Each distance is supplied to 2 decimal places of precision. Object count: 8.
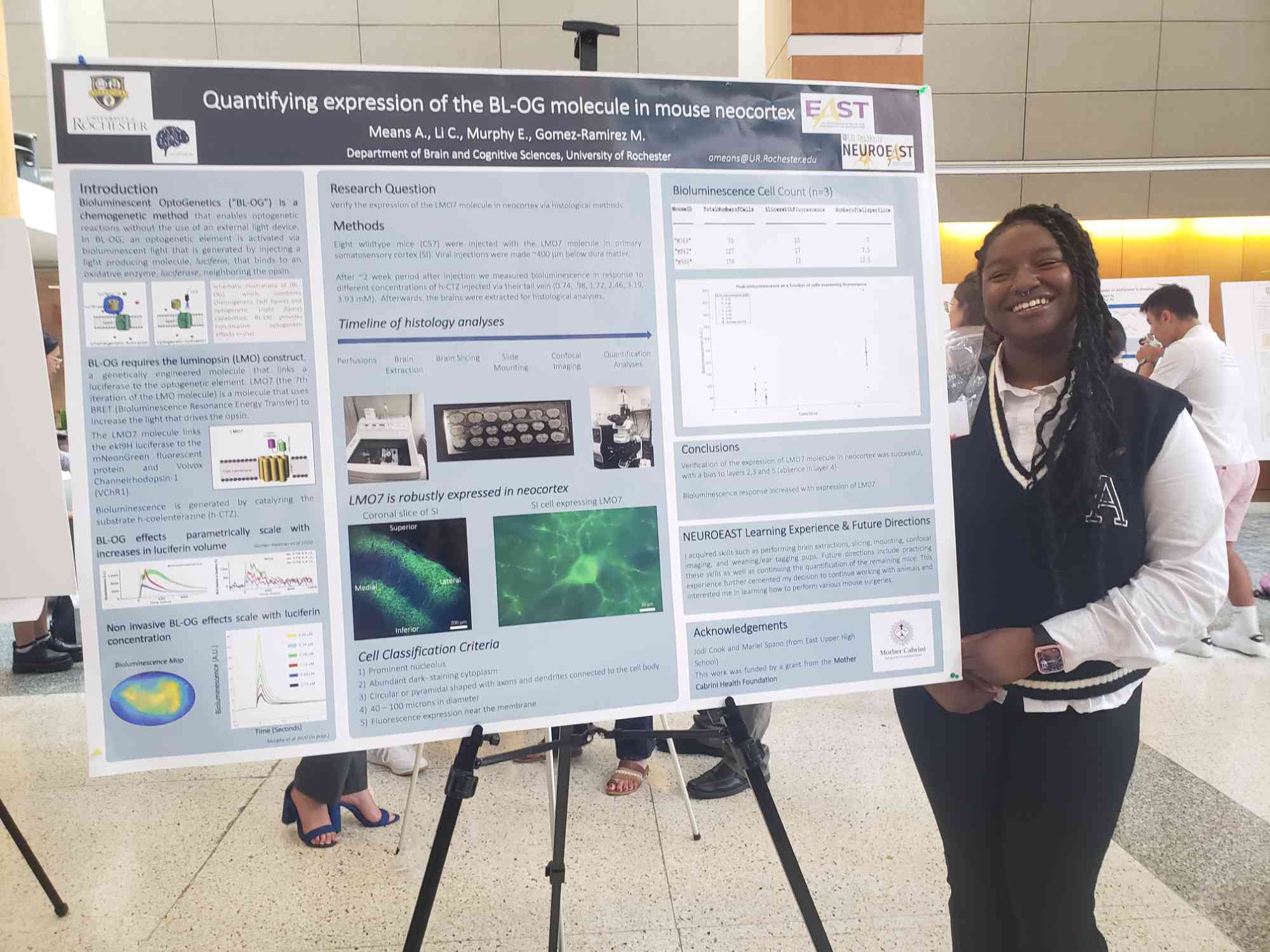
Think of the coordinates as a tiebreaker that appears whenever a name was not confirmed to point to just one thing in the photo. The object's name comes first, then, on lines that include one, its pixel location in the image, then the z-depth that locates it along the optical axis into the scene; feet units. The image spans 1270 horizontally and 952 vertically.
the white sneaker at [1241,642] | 10.86
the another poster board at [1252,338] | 17.89
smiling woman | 3.62
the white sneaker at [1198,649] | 10.91
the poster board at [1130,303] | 18.35
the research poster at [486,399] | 3.29
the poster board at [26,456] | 4.91
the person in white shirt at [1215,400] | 10.94
